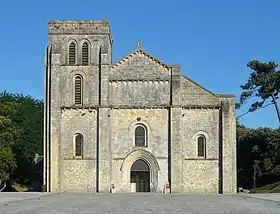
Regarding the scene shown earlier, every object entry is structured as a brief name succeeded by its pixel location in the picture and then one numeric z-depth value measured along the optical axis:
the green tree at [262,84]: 69.62
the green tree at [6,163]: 60.81
